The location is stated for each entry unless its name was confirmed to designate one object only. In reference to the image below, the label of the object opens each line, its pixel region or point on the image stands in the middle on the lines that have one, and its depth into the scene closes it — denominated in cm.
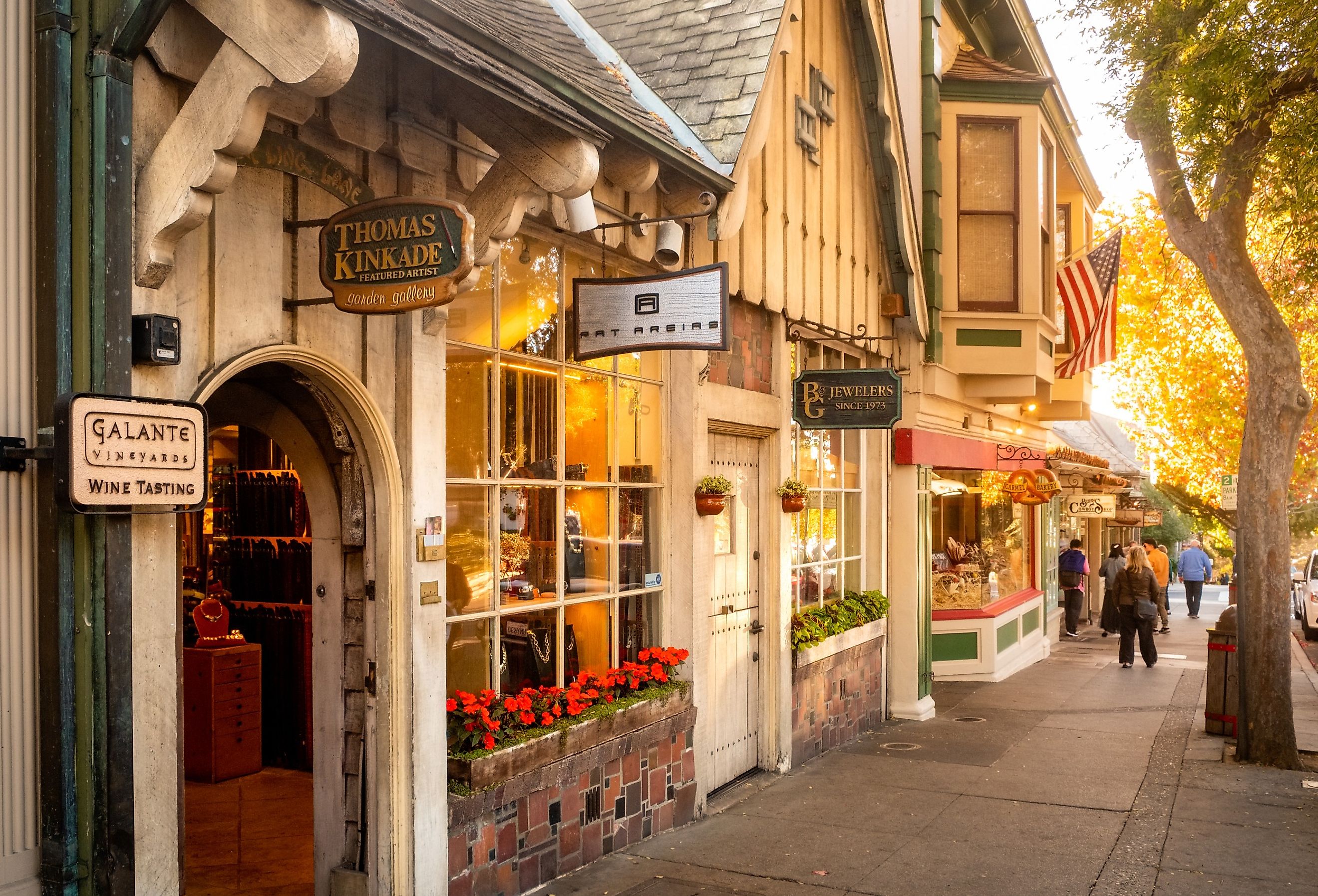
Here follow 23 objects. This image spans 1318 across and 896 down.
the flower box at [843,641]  973
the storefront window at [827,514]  1025
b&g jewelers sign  952
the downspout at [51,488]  380
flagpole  1709
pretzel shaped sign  1565
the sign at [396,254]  429
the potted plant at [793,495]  934
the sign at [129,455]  364
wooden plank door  861
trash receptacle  1095
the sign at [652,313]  645
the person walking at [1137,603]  1580
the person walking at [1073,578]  2033
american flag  1545
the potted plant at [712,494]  783
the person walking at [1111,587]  2020
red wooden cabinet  790
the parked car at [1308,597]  2208
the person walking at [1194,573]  2545
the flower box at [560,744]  570
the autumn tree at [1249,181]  970
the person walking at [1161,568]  2146
